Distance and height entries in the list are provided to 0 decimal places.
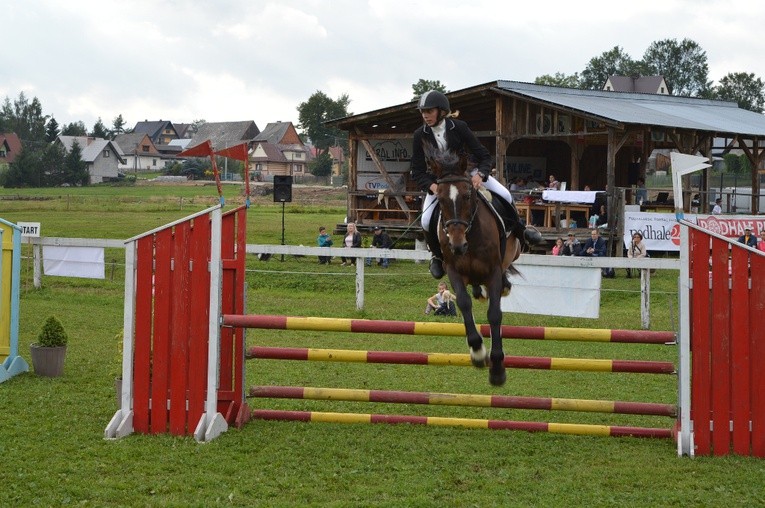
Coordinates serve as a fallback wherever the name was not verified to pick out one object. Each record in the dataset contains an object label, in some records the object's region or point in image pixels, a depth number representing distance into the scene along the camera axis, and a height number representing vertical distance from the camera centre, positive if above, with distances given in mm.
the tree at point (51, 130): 117194 +17452
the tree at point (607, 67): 114562 +25718
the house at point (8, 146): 108125 +14366
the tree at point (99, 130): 126125 +18909
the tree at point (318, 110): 108938 +18891
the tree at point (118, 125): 152438 +23788
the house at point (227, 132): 120525 +18319
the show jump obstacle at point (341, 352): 7312 -661
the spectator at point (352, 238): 24250 +899
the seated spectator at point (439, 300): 16438 -465
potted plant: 10789 -938
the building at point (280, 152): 111938 +15191
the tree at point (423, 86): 88500 +18028
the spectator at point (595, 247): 22266 +673
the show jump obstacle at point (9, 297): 10539 -315
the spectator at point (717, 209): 27117 +1957
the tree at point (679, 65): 113788 +26002
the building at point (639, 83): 96375 +19866
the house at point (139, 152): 123750 +15762
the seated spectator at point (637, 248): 21109 +621
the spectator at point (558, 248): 22328 +639
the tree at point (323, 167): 96750 +10948
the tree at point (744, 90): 102875 +20701
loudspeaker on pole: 25859 +2332
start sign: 22109 +959
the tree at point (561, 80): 103250 +22678
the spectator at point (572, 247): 22703 +688
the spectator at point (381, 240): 26484 +954
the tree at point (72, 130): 119875 +18036
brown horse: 7227 +216
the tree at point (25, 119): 122750 +19967
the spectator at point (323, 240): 25484 +882
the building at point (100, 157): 96750 +11945
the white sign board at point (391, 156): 32219 +4037
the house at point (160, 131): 145375 +21928
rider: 7695 +1077
